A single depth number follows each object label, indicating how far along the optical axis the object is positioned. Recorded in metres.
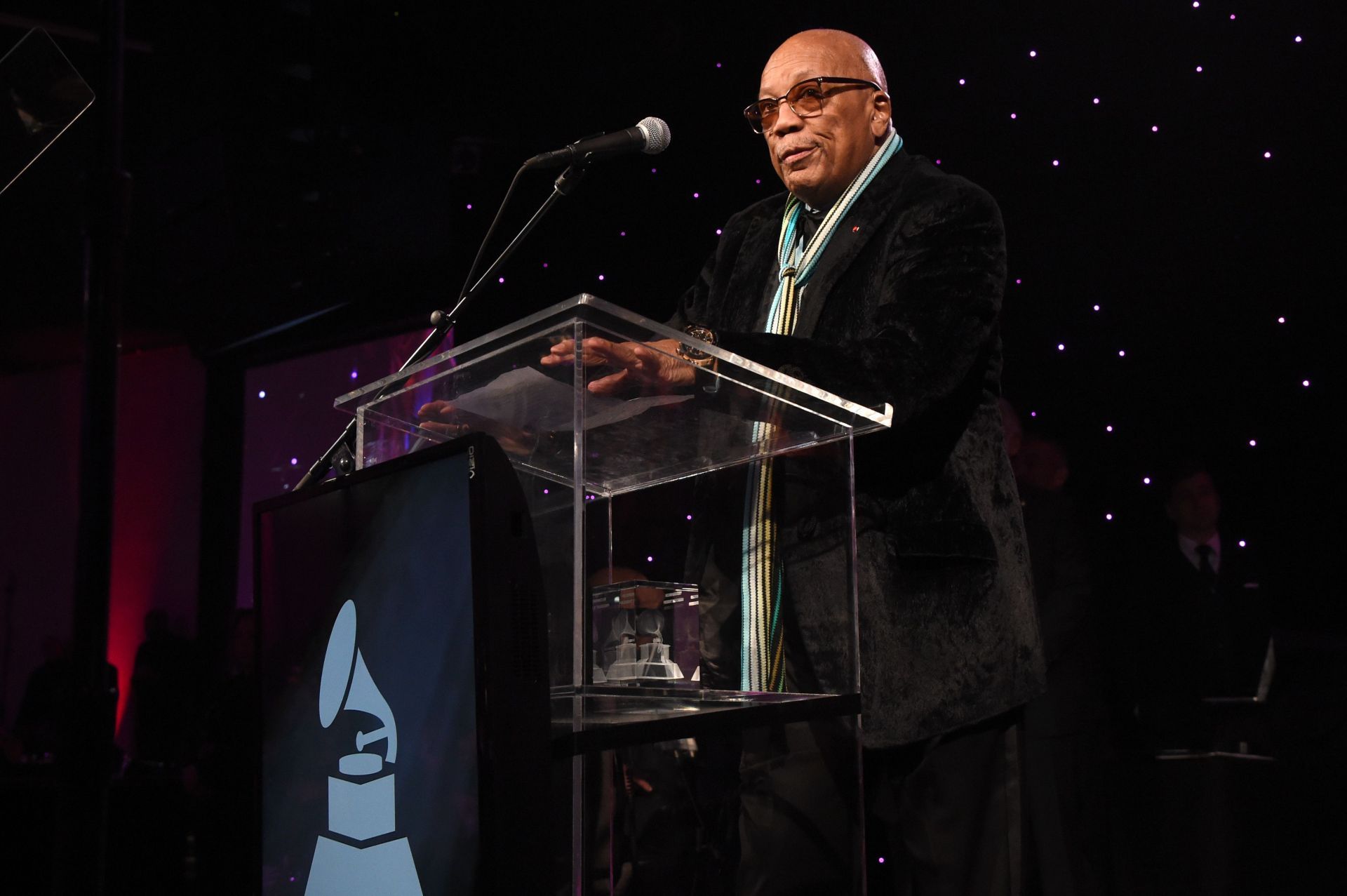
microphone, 1.49
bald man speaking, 1.23
